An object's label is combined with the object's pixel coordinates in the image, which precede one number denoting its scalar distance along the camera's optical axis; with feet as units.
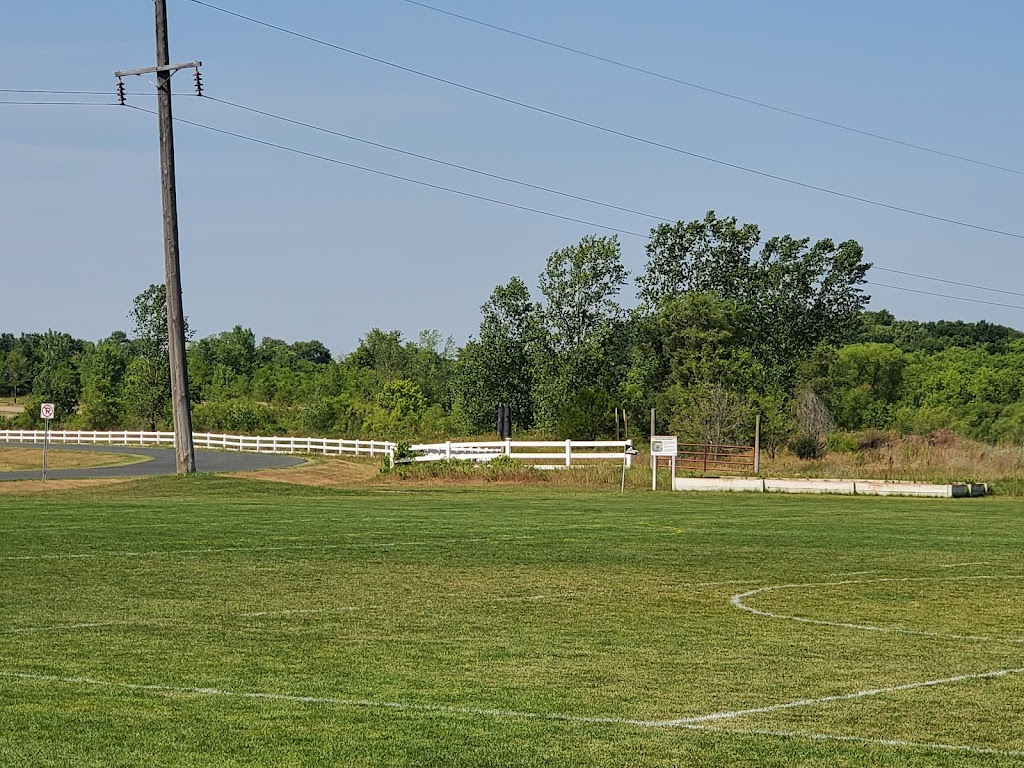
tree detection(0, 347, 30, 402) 640.99
